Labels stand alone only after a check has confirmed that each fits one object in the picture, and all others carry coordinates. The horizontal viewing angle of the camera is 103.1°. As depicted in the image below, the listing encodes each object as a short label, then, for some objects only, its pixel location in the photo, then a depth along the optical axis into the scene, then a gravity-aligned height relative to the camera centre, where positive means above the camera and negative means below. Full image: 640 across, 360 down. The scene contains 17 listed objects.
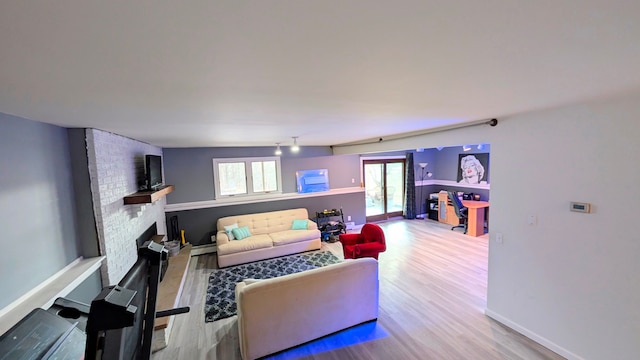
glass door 7.78 -0.76
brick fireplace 2.46 -0.25
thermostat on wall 2.18 -0.44
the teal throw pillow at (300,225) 5.80 -1.33
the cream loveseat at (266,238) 4.88 -1.45
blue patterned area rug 3.47 -1.87
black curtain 7.91 -0.85
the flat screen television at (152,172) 3.55 +0.00
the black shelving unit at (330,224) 6.24 -1.49
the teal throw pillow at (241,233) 5.25 -1.34
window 5.85 -0.19
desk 6.16 -1.43
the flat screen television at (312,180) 6.50 -0.36
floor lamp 8.22 -0.39
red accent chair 4.05 -1.32
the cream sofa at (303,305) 2.51 -1.48
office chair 6.51 -1.22
